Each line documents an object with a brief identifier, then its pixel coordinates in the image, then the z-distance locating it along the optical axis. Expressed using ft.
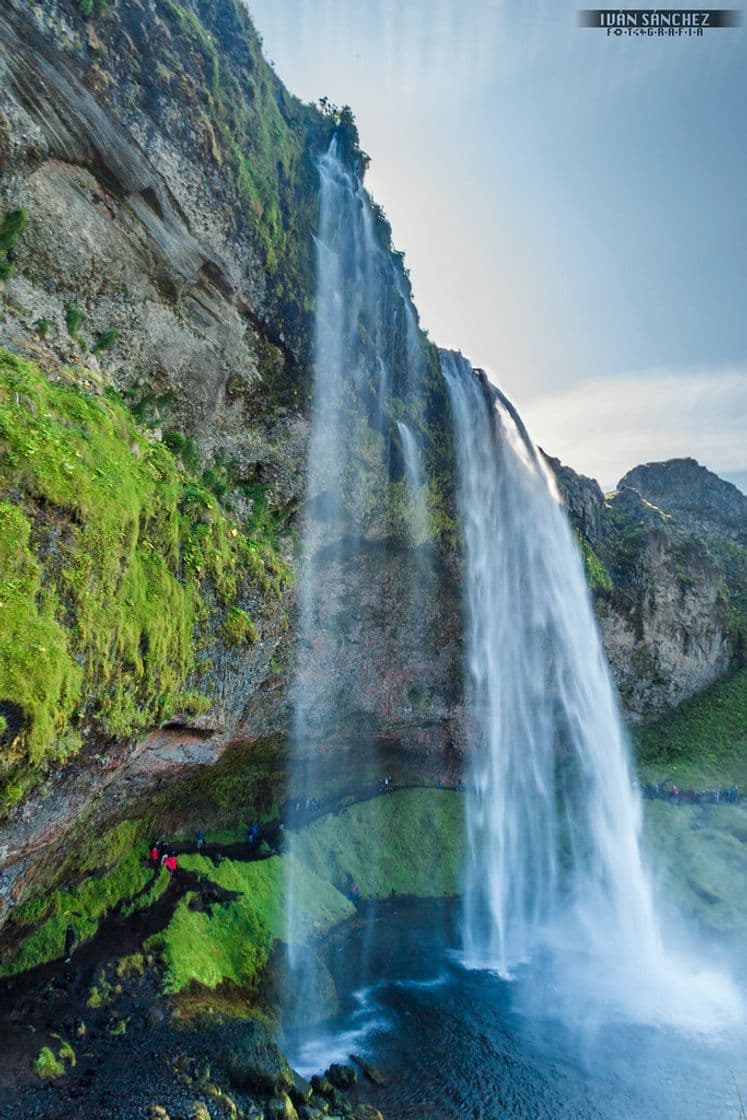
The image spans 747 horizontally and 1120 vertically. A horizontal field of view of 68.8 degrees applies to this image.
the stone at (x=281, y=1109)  36.32
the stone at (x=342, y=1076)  43.52
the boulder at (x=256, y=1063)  38.86
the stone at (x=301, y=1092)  39.49
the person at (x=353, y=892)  78.54
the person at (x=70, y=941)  46.11
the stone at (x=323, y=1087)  41.57
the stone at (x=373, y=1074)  44.86
